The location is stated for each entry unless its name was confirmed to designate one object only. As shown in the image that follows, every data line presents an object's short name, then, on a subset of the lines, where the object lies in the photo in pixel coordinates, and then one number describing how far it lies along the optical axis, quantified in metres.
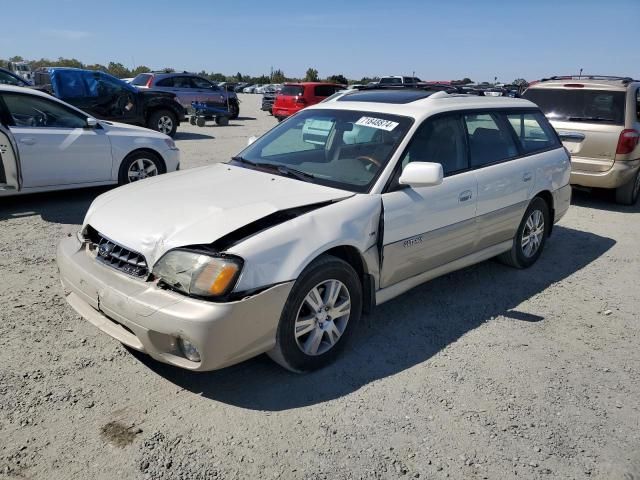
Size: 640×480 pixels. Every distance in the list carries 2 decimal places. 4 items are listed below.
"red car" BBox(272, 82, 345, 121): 18.22
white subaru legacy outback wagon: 2.79
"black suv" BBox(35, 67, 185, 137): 12.01
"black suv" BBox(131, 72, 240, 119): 17.75
